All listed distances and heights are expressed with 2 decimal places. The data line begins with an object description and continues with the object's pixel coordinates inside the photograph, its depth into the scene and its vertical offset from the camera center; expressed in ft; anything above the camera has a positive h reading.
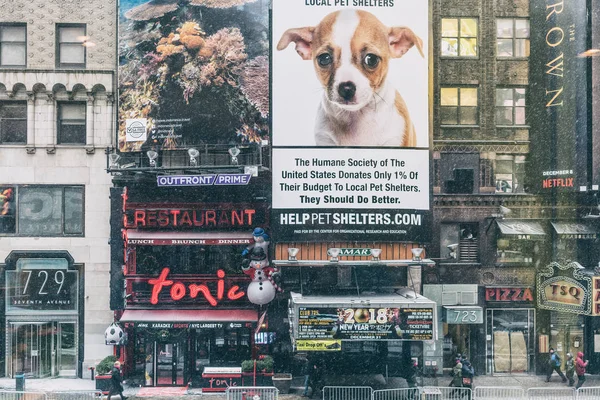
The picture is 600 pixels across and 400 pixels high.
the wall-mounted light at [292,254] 83.82 -6.81
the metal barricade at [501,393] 74.18 -22.70
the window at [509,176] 92.94 +3.98
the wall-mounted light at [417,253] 83.76 -6.62
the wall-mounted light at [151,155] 85.40 +6.28
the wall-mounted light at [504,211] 90.74 -1.12
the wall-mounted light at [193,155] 84.23 +6.23
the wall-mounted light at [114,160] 85.76 +5.65
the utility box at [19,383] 79.82 -22.81
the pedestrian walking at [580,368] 82.79 -21.57
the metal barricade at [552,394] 73.72 -22.54
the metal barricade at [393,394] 73.21 -22.18
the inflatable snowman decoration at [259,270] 83.61 -9.21
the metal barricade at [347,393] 73.36 -22.19
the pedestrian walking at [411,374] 81.74 -22.59
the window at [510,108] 93.15 +13.93
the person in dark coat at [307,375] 79.84 -22.45
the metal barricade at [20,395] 73.15 -22.66
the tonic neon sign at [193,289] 86.94 -11.92
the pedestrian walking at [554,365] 85.81 -21.91
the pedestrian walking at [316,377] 79.10 -21.81
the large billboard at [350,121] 85.05 +11.01
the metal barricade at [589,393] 72.69 -22.54
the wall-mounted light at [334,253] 83.56 -6.65
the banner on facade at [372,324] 75.87 -14.49
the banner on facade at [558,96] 87.71 +15.17
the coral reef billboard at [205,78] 84.84 +16.60
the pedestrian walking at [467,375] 78.59 -21.45
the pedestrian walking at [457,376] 77.25 -21.07
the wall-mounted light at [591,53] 87.45 +20.72
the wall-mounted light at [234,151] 84.12 +6.69
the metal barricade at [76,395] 72.08 -22.14
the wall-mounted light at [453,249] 91.50 -6.64
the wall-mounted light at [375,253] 84.48 -6.69
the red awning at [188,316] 84.43 -15.32
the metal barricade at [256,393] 72.33 -21.90
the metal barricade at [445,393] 72.90 -22.41
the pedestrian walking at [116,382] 75.77 -21.57
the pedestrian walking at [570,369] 84.07 -21.93
